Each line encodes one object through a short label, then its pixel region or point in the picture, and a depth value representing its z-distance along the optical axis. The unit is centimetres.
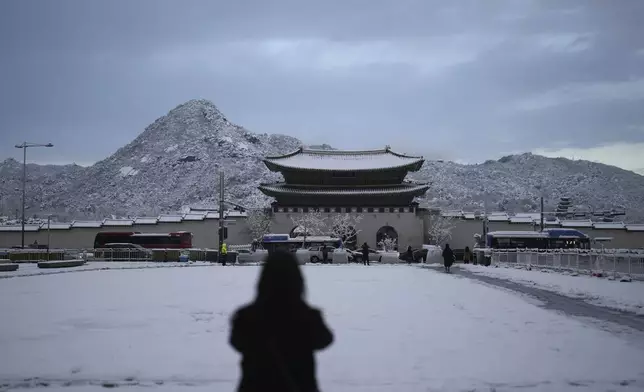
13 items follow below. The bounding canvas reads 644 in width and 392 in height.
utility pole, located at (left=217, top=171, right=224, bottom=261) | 4128
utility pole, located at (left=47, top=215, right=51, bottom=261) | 5132
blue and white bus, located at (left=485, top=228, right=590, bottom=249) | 4731
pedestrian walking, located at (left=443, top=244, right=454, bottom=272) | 2881
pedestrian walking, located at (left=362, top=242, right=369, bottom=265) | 3662
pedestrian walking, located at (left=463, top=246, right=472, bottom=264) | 4194
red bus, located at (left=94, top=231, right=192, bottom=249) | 5138
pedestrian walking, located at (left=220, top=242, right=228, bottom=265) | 3630
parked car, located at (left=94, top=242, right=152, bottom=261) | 4234
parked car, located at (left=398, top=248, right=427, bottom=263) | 4690
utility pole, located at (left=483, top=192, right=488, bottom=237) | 5259
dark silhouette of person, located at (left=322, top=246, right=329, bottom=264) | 4019
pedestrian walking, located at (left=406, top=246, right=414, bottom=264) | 4500
